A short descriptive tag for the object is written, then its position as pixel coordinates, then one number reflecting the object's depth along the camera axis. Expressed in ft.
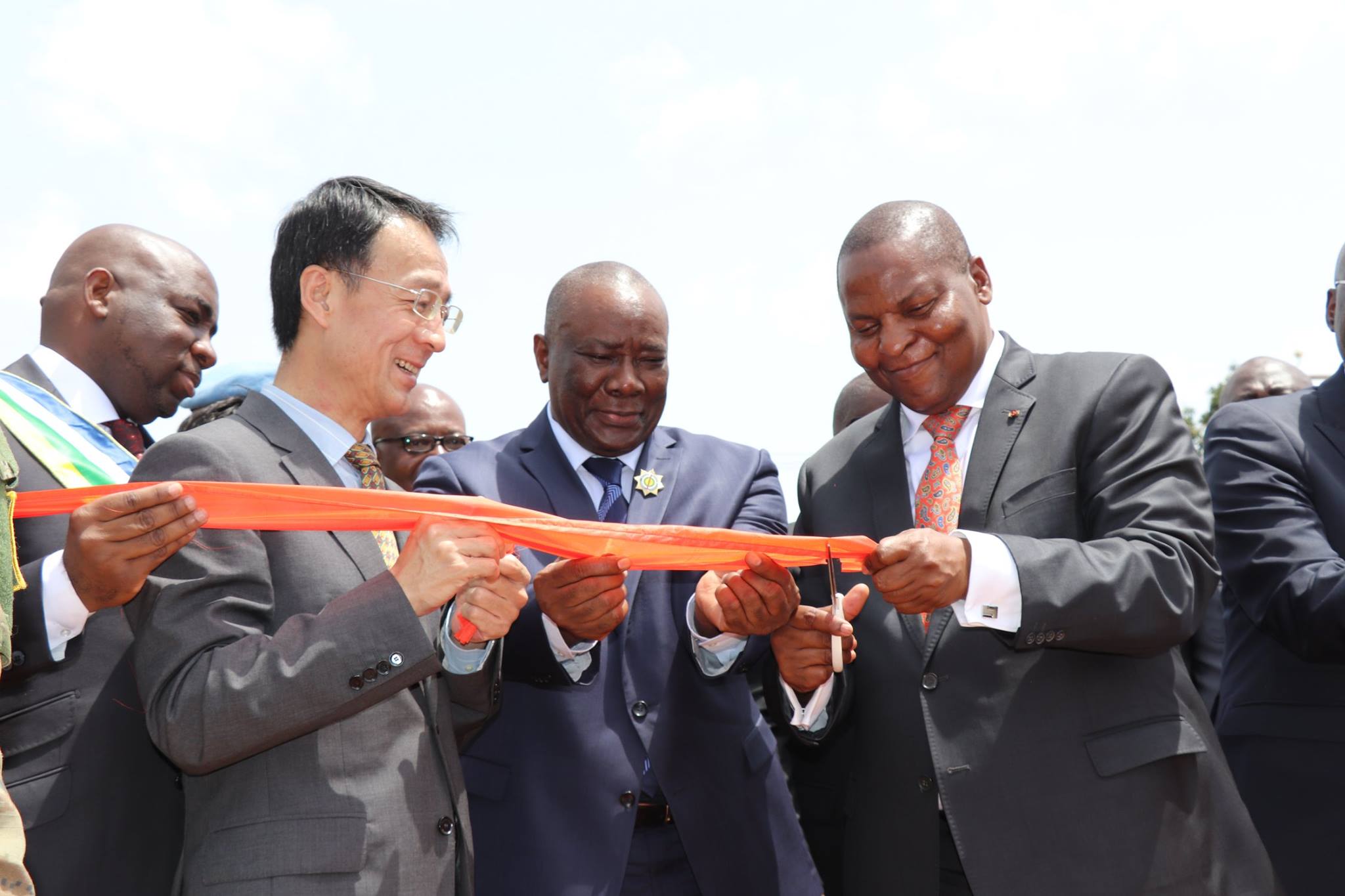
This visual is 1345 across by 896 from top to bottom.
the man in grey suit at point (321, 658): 10.41
